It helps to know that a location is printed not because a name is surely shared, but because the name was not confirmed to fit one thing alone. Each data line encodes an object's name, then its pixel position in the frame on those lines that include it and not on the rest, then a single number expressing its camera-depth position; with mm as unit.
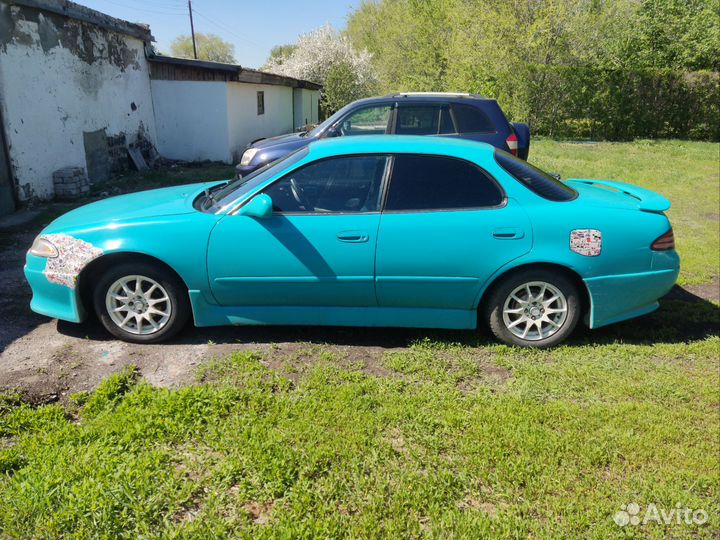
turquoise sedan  3926
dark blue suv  7703
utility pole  52812
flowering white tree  27891
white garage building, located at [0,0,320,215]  8680
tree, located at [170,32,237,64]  67500
